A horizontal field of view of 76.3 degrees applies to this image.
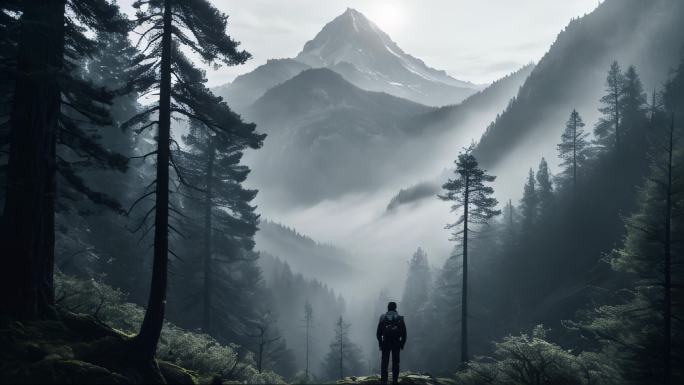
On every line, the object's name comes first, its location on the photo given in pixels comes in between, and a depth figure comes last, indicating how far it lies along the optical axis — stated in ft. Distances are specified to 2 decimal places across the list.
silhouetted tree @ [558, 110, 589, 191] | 190.47
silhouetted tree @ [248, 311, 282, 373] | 118.73
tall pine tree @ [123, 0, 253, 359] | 36.83
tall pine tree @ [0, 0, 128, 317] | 32.27
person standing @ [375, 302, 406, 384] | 38.96
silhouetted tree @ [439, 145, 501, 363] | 88.74
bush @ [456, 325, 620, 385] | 39.63
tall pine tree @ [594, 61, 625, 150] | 188.96
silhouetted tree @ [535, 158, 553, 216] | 202.73
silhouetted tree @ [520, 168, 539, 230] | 200.34
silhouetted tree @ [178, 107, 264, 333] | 84.89
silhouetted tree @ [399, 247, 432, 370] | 195.62
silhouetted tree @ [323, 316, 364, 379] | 226.38
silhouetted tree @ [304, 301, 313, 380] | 233.10
